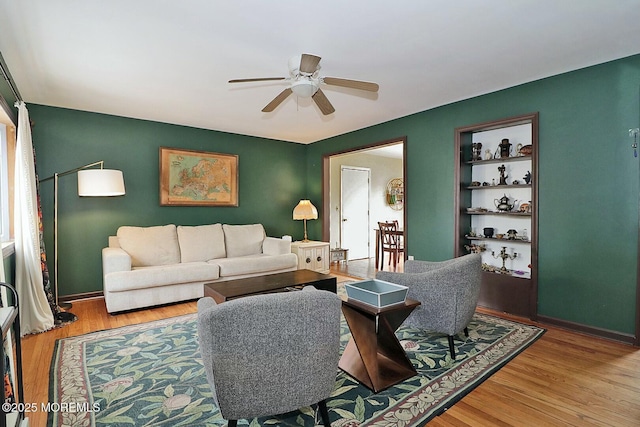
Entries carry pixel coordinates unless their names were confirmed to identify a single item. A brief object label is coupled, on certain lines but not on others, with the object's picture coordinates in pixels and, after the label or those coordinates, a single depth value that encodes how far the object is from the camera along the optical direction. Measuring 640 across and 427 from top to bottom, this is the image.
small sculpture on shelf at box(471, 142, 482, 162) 4.01
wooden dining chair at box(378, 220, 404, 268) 6.17
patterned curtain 3.46
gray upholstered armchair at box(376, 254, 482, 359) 2.45
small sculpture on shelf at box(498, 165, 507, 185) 3.76
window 3.45
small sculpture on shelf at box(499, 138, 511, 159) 3.72
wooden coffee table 2.79
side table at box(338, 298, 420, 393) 2.11
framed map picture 4.85
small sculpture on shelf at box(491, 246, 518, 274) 3.73
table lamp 5.71
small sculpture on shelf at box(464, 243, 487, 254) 3.99
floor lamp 3.71
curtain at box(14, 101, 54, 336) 3.06
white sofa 3.65
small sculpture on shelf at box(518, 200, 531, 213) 3.56
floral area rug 1.83
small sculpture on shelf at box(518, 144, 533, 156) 3.51
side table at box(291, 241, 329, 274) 5.44
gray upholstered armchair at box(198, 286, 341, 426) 1.37
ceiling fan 2.42
